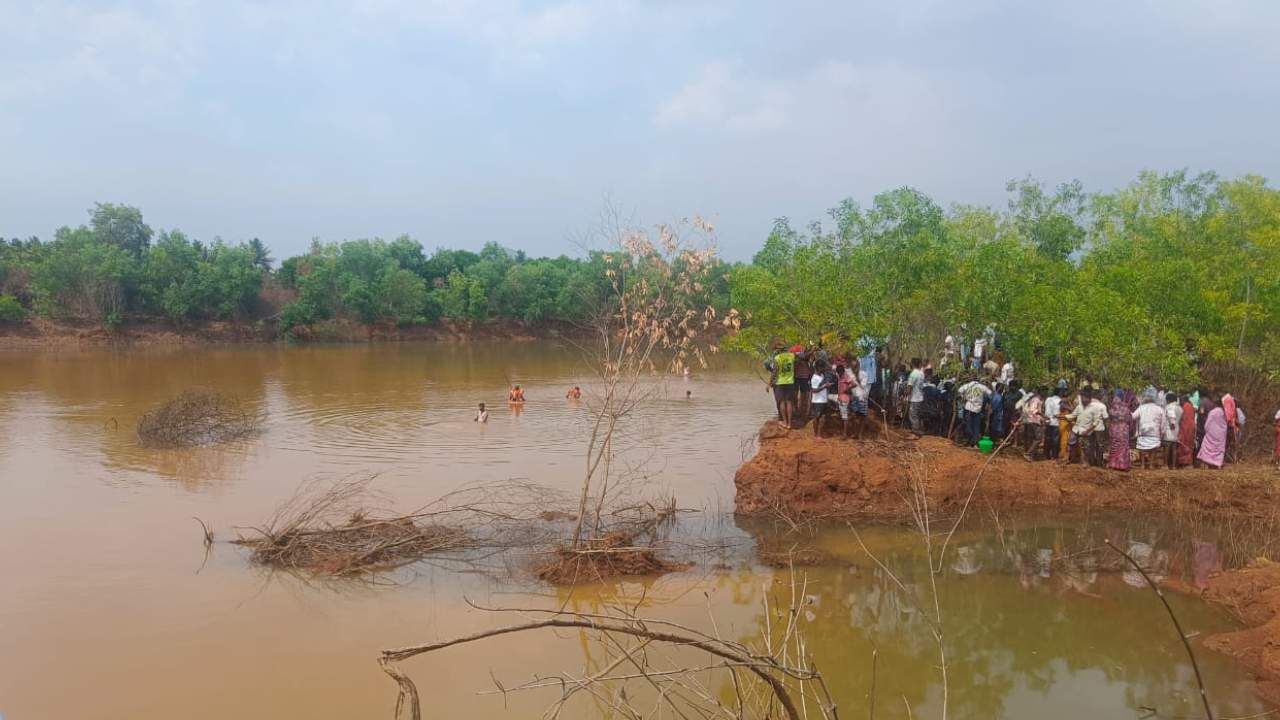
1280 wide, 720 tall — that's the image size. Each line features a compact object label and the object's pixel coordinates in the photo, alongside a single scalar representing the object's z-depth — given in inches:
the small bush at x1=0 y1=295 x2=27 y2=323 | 1871.8
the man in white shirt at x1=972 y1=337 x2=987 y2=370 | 667.8
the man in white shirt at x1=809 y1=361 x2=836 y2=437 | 569.3
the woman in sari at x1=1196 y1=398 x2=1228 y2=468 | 552.1
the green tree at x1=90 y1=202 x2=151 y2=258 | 2426.2
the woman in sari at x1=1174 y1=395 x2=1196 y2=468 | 571.8
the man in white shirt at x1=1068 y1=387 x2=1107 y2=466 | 549.6
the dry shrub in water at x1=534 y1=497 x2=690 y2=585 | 411.8
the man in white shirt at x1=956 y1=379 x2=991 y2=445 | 583.5
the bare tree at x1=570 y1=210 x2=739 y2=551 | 377.1
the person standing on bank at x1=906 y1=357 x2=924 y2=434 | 608.4
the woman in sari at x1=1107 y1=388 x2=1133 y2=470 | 552.3
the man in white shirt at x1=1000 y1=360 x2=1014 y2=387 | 619.2
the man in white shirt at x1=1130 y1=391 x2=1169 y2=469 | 551.5
